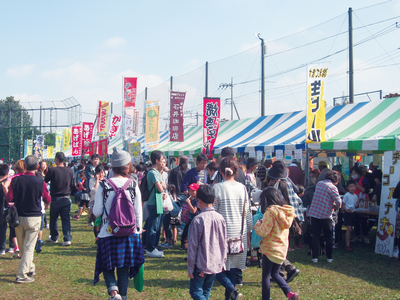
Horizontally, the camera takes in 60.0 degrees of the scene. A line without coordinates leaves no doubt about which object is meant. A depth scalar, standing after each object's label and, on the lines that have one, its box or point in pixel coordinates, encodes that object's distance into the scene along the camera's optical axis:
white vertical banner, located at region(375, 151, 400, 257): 6.28
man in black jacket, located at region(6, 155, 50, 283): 4.73
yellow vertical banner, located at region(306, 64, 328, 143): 9.14
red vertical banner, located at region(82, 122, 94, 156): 23.18
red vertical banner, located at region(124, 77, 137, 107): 16.16
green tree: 46.06
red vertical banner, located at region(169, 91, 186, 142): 15.20
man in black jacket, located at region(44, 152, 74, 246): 6.79
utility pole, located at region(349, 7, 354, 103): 13.46
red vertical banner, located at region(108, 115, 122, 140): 20.16
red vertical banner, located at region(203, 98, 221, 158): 12.60
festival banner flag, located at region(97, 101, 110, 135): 20.56
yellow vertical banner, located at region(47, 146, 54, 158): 33.38
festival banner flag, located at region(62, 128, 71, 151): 30.89
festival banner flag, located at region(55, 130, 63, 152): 30.94
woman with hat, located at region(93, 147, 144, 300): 3.20
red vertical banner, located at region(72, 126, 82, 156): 24.50
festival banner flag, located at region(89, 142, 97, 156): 18.69
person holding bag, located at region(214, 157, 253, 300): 3.84
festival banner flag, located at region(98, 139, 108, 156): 16.63
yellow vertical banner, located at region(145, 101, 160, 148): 16.38
